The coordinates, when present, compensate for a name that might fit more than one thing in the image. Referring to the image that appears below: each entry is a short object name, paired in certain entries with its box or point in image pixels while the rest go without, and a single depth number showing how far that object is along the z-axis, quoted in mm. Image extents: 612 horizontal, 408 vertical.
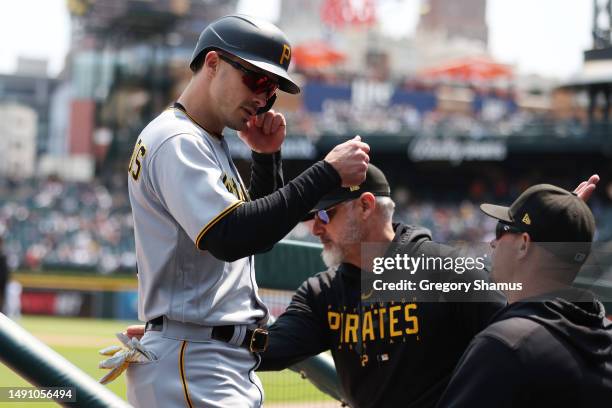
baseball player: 4102
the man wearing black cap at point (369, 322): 5715
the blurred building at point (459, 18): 141250
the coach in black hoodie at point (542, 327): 3758
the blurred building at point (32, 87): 150875
